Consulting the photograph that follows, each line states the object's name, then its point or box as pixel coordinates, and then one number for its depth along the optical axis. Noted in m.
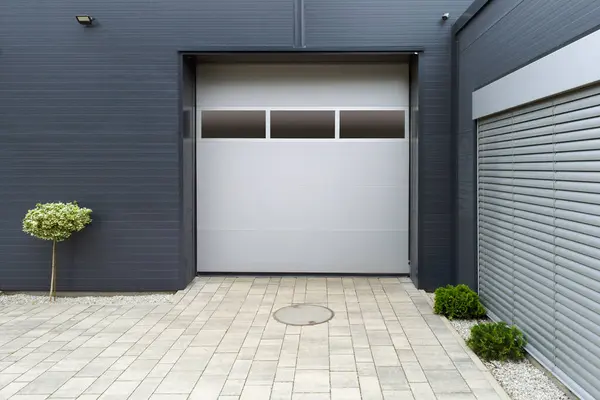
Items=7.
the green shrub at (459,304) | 5.69
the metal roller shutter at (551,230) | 3.62
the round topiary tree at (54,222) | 6.31
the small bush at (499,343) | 4.50
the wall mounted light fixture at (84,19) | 6.83
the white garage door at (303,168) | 7.88
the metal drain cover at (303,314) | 5.74
